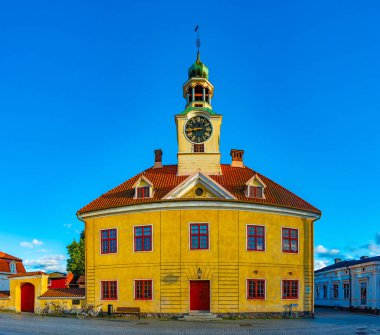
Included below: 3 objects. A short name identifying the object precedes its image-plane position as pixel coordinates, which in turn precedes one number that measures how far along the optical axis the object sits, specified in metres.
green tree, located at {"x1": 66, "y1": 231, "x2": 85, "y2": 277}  56.56
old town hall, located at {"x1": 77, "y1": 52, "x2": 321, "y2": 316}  28.64
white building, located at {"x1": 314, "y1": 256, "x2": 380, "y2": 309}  37.72
